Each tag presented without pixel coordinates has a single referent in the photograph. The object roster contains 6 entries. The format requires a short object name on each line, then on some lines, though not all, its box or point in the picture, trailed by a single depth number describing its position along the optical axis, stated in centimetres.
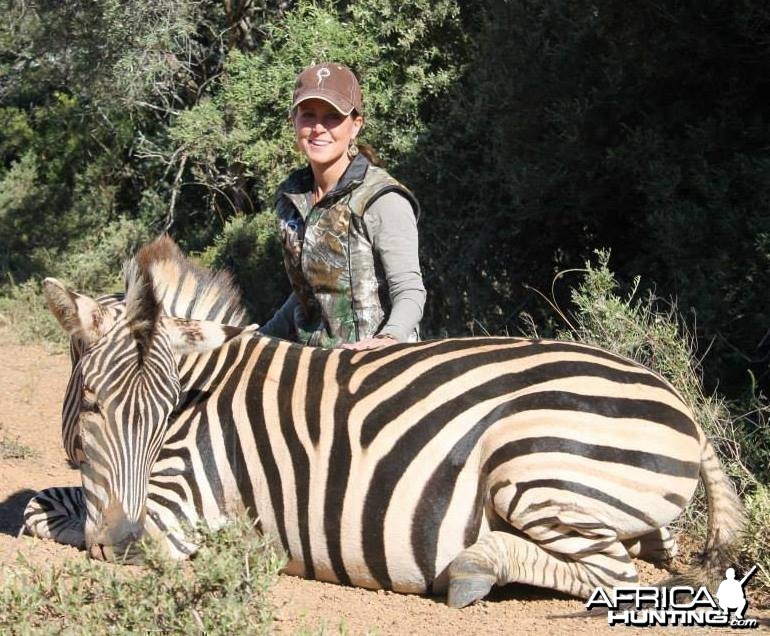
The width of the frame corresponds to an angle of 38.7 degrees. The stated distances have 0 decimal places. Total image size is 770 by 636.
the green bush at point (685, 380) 531
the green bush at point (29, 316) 1116
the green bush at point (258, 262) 1112
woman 488
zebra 398
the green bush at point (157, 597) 328
